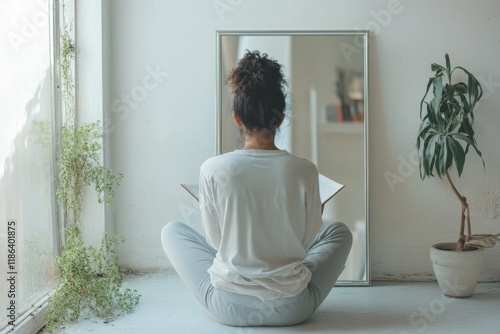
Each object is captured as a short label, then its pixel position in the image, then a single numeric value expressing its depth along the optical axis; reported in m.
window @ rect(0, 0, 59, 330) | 2.96
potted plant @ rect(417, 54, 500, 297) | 3.66
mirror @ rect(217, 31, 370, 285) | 3.96
